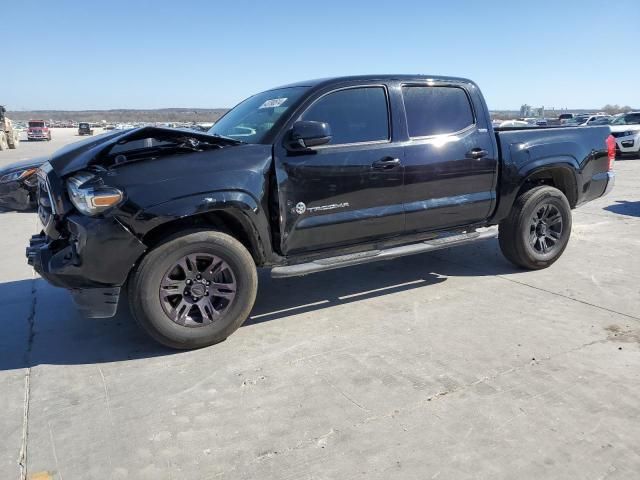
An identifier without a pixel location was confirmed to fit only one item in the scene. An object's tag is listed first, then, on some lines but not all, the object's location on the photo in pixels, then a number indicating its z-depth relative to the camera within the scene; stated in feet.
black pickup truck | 11.46
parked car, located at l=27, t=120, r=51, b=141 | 158.81
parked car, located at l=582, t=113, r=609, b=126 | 95.45
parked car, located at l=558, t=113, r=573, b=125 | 127.89
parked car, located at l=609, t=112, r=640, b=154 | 61.62
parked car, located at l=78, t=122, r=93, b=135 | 214.98
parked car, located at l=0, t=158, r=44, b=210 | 28.37
